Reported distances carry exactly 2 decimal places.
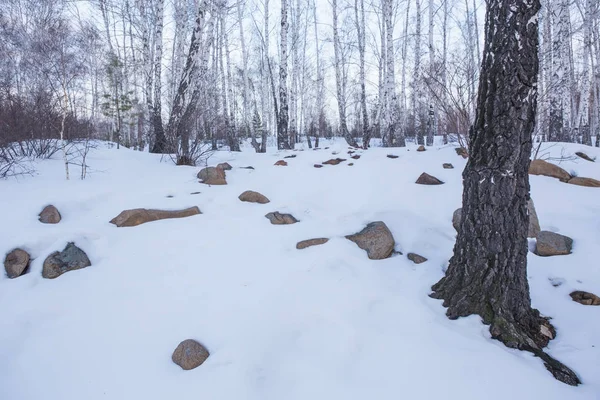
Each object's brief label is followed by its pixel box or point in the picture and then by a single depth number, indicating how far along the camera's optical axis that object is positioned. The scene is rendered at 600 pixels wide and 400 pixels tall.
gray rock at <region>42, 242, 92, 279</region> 2.59
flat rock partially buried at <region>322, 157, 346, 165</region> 5.86
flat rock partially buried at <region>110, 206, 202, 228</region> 3.29
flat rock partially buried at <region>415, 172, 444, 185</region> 4.21
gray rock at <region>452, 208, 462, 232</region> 3.14
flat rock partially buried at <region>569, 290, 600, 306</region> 2.13
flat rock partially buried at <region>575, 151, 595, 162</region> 4.70
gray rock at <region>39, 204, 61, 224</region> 3.22
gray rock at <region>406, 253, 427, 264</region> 2.79
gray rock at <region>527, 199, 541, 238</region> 2.97
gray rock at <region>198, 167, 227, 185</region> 4.75
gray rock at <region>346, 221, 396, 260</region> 2.84
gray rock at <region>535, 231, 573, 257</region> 2.68
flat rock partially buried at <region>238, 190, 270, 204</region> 4.03
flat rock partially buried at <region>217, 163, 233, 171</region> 5.48
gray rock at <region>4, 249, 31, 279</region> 2.59
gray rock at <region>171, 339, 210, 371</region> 1.79
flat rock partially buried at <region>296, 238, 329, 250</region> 2.93
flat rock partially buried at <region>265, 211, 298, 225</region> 3.43
